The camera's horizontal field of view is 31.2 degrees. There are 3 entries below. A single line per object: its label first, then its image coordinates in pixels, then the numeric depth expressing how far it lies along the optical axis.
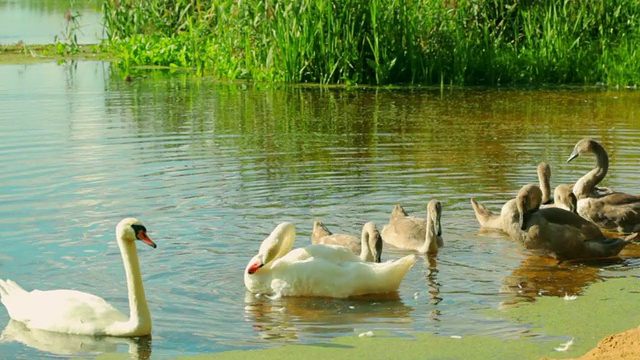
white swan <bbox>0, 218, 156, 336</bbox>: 6.81
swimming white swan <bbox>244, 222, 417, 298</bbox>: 7.78
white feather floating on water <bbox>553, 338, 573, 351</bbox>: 6.42
